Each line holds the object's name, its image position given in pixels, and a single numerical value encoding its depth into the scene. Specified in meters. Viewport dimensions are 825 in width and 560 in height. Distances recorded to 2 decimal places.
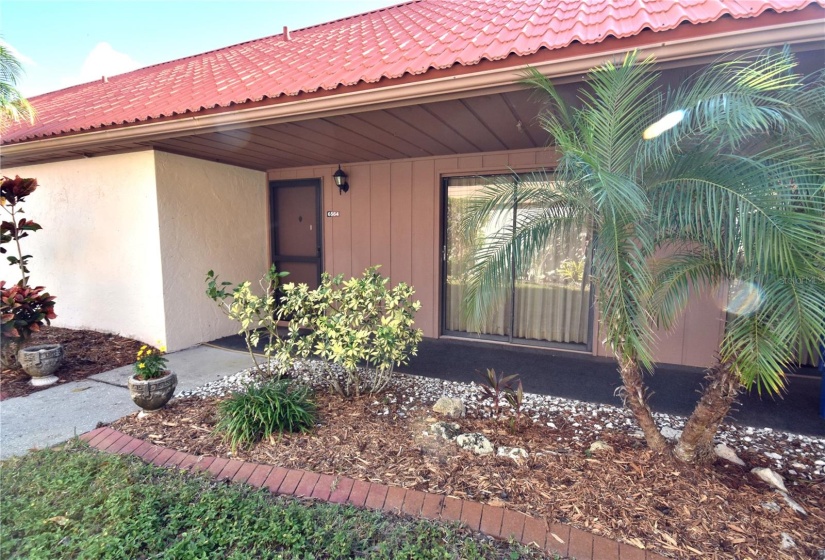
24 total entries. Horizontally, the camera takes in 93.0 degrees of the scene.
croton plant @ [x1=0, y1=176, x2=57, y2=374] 3.87
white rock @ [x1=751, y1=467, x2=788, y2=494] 2.07
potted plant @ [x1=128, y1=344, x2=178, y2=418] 2.96
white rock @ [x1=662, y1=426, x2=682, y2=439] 2.68
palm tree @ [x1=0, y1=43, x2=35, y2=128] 4.59
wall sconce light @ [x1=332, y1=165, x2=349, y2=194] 5.54
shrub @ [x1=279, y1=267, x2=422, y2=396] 3.02
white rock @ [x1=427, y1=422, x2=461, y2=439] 2.62
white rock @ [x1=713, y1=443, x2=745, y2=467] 2.34
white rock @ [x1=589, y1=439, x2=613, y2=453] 2.39
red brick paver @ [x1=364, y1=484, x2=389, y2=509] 2.00
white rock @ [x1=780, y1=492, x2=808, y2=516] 1.88
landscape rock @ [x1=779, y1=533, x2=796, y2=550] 1.66
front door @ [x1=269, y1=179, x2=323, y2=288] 6.02
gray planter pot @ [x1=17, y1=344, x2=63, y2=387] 3.75
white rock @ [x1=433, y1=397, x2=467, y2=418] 2.97
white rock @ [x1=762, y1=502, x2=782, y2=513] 1.87
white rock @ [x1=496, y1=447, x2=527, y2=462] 2.33
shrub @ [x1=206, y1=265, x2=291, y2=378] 3.17
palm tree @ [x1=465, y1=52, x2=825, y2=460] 1.69
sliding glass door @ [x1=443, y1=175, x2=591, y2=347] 4.71
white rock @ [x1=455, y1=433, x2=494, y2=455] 2.40
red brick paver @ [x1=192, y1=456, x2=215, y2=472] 2.33
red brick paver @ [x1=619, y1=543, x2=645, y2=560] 1.63
